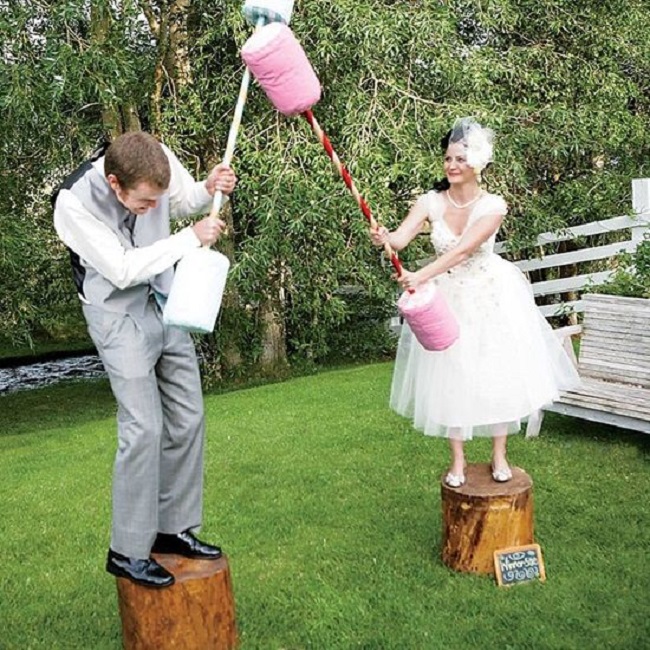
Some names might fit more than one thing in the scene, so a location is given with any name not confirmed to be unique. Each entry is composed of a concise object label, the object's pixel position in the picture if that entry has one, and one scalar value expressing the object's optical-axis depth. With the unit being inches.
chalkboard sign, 162.9
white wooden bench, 229.8
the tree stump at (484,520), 164.7
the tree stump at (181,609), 135.8
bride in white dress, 163.3
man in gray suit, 123.6
